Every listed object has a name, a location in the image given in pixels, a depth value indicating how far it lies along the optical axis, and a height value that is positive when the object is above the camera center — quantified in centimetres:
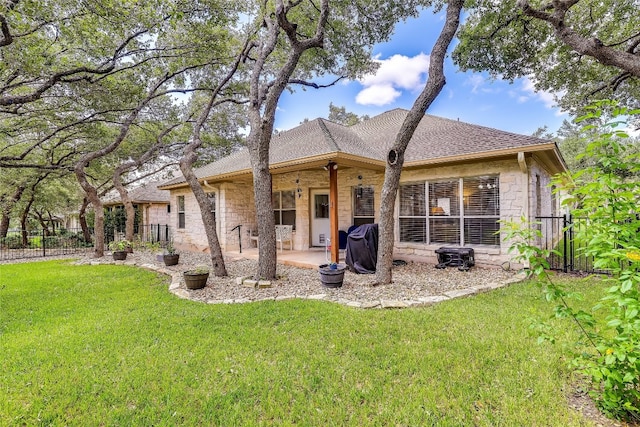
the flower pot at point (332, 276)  541 -115
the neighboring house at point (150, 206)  1948 +73
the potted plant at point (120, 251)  945 -114
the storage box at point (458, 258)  674 -107
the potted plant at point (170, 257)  827 -116
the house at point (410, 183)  658 +86
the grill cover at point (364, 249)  655 -80
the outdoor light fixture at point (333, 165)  679 +114
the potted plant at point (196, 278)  554 -120
